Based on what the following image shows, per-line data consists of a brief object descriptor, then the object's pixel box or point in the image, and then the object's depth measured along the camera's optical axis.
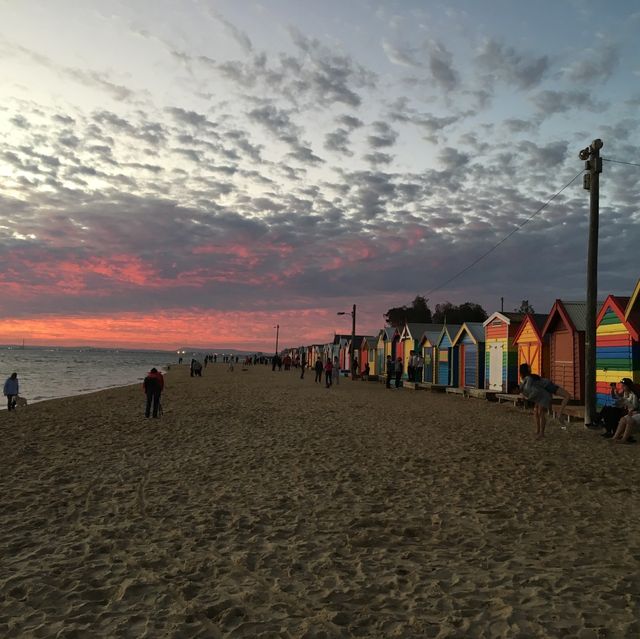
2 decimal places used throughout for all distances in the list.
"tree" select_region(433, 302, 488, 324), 82.56
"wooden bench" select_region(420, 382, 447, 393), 29.86
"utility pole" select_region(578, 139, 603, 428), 14.32
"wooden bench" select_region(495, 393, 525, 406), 20.61
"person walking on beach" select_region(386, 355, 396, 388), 31.94
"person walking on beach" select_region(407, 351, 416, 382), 33.98
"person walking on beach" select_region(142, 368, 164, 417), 16.20
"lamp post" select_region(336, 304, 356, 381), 43.41
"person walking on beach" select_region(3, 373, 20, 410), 20.33
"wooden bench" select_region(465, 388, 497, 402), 23.70
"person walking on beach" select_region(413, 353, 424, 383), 33.41
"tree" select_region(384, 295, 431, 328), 94.38
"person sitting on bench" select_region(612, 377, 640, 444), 12.01
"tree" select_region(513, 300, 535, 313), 60.97
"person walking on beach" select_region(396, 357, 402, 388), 32.28
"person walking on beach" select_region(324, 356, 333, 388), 31.30
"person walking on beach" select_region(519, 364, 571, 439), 12.47
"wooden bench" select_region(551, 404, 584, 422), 15.75
